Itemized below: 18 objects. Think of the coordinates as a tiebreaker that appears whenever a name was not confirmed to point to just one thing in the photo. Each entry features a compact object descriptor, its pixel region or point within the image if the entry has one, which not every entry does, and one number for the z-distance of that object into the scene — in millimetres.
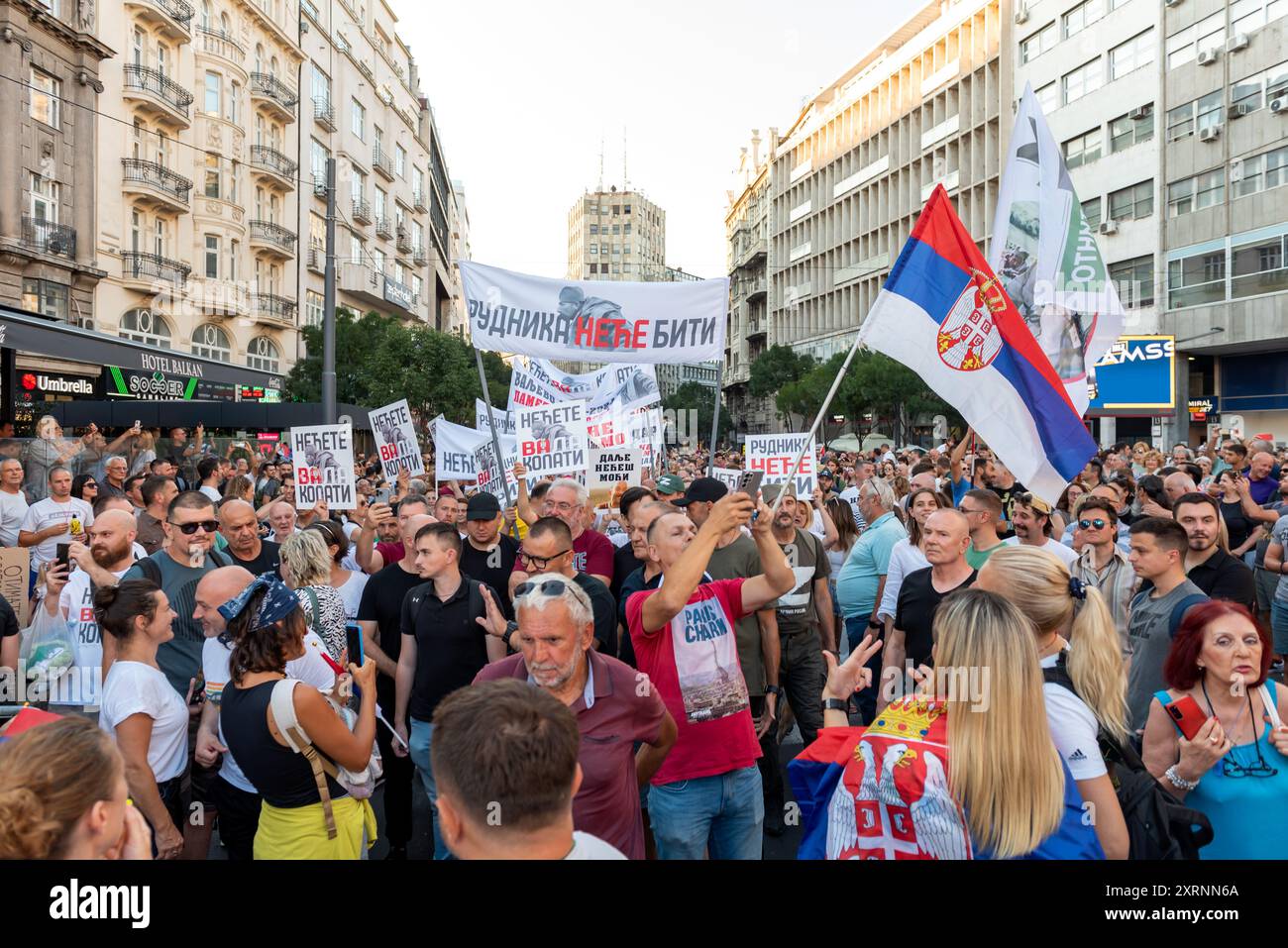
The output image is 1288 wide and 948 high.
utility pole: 16688
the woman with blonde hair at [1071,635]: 3186
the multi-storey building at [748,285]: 89050
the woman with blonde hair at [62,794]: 2072
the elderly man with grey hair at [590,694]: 3219
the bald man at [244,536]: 5766
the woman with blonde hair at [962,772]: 2473
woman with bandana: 3250
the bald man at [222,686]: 3799
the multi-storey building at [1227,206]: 33719
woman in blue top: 2988
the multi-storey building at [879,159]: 52781
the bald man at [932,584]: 4656
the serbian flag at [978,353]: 5285
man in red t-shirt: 3871
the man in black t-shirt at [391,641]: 5281
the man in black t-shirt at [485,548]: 6043
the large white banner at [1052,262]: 6766
